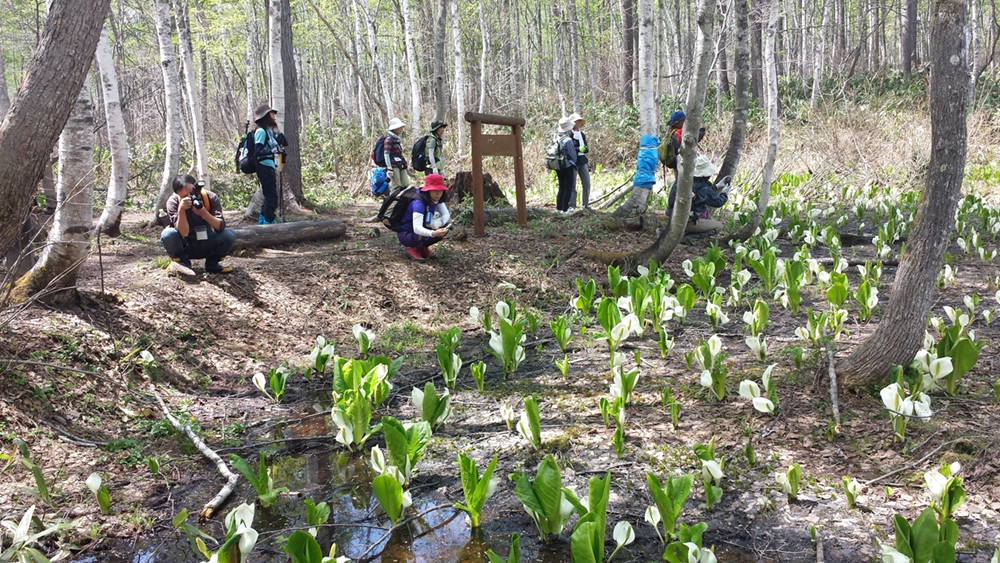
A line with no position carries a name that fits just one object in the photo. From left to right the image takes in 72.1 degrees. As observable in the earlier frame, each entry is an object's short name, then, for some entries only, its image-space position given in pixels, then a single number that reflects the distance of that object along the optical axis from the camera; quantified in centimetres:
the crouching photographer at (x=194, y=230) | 543
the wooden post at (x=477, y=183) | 761
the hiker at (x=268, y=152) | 809
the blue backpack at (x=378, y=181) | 1040
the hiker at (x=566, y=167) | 934
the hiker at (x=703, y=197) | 770
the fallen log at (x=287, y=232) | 695
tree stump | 1063
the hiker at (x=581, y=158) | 954
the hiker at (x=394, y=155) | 988
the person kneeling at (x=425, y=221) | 646
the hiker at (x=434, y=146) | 978
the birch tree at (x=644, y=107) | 909
